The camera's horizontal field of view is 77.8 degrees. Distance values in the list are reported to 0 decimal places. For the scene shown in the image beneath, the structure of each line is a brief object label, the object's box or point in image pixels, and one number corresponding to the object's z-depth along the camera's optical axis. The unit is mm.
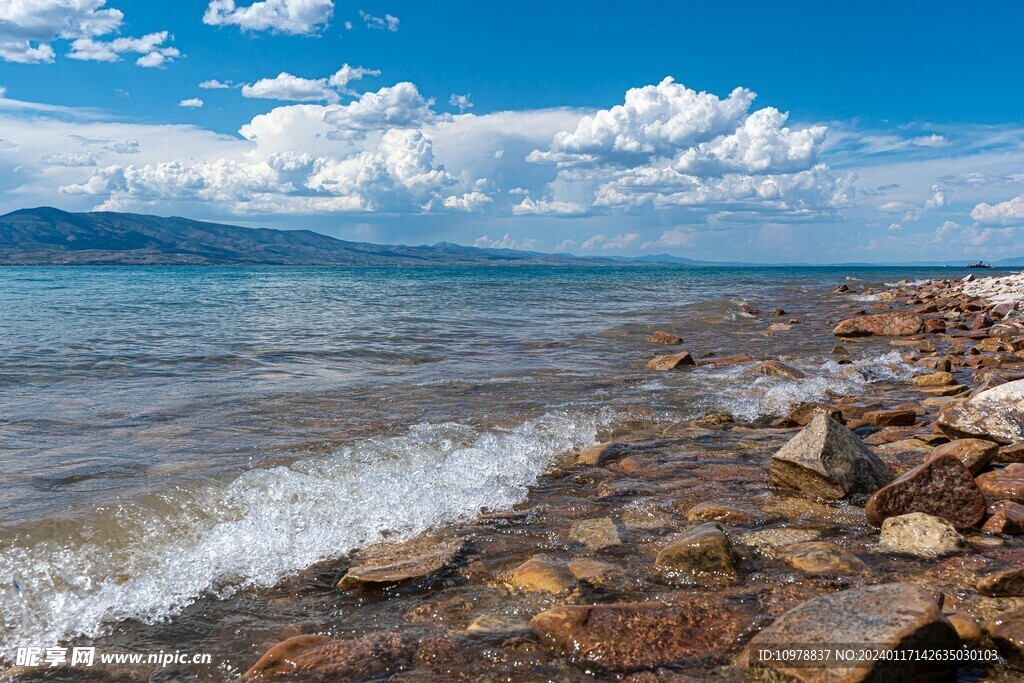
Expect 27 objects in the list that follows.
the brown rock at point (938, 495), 4676
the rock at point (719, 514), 5143
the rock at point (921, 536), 4371
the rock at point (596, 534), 4836
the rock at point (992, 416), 6516
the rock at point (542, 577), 4090
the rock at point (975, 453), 5642
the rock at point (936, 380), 11117
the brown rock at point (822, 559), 4137
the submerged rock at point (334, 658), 3270
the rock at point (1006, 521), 4582
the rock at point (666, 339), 18312
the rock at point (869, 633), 2762
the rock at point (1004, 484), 5250
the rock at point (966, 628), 3126
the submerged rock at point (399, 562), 4297
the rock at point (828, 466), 5594
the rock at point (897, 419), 8516
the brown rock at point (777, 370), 12555
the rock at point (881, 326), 19625
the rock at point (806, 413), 8820
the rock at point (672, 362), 13891
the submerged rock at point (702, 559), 4121
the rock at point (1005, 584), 3625
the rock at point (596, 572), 4160
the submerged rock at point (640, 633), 3277
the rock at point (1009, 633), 3066
